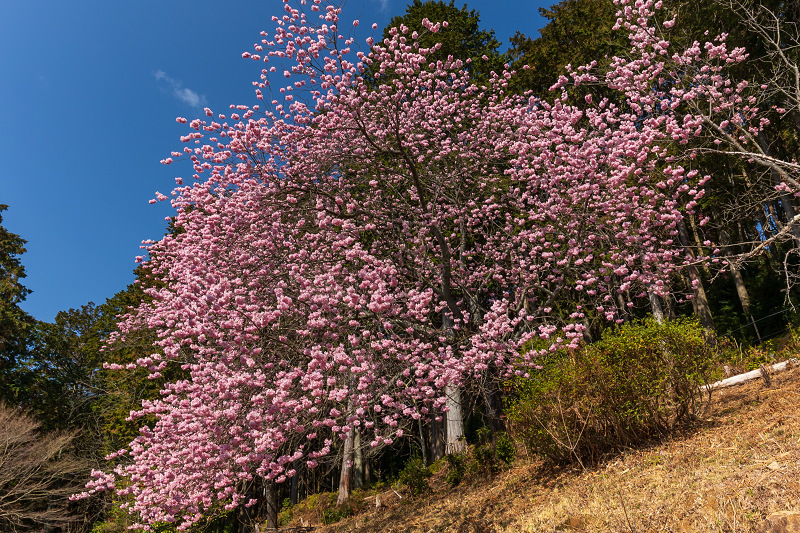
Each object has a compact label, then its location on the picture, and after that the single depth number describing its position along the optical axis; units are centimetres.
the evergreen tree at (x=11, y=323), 2211
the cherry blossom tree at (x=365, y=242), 605
